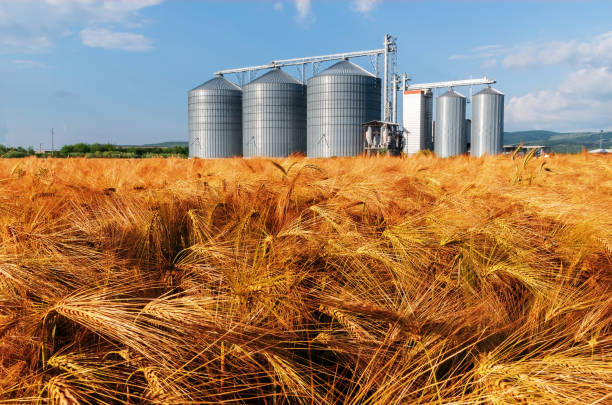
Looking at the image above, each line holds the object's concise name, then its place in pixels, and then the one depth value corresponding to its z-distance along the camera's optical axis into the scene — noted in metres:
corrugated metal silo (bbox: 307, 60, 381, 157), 41.22
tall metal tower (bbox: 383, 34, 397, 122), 45.22
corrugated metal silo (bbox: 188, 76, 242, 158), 47.47
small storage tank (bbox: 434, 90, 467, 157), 46.16
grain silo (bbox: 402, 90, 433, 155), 46.97
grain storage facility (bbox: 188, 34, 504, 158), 41.28
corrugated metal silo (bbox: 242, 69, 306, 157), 43.91
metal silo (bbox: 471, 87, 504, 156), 45.09
